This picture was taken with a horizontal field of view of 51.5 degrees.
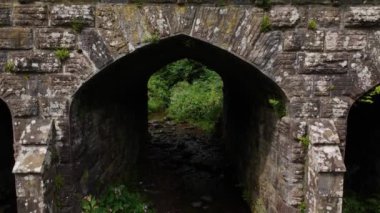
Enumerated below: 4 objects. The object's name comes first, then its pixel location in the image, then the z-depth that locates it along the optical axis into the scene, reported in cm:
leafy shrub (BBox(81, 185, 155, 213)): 566
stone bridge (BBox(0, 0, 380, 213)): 445
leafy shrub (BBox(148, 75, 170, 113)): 1617
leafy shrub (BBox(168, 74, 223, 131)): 1435
